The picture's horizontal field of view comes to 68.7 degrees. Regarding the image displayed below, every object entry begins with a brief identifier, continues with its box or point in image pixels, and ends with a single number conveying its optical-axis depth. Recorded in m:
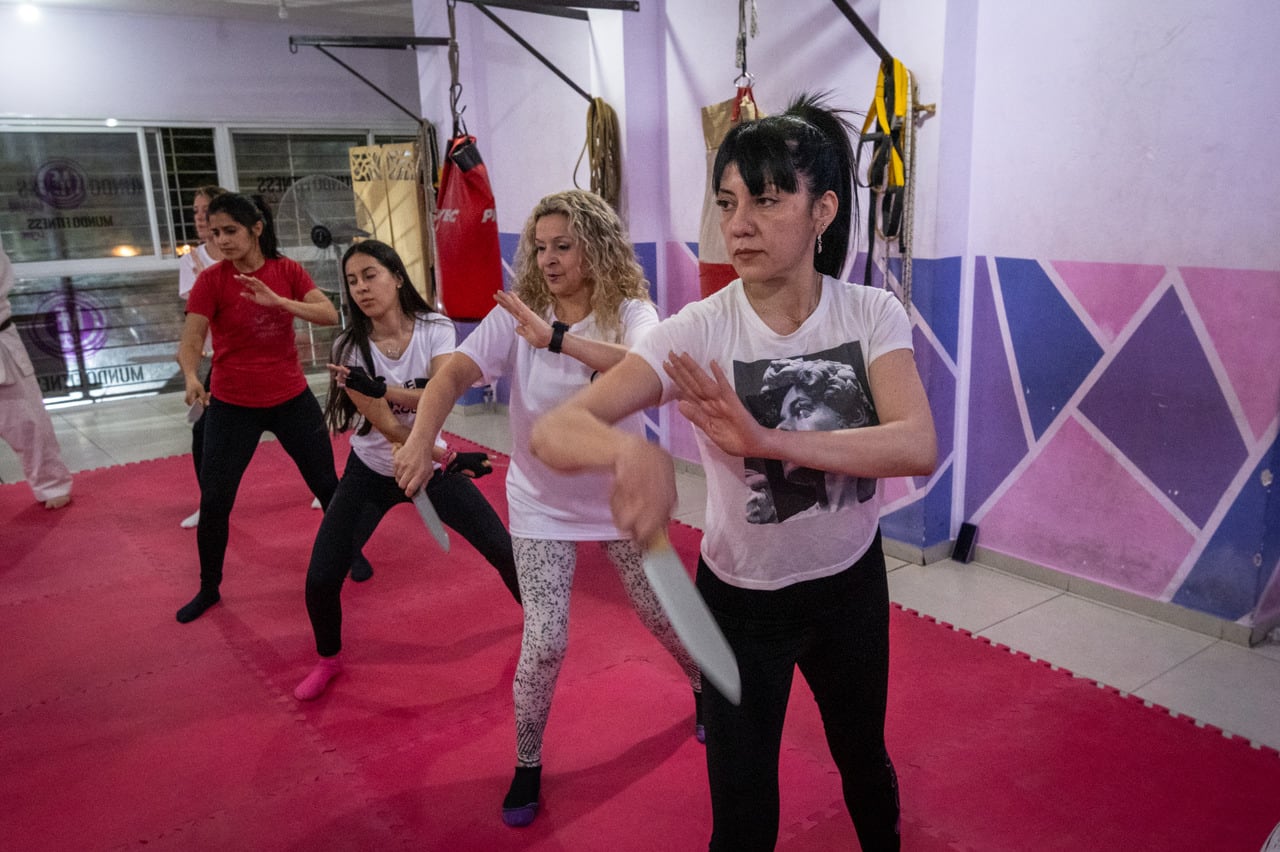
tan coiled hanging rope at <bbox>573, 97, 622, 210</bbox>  5.26
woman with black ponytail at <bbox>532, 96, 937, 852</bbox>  1.47
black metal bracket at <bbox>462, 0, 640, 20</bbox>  4.34
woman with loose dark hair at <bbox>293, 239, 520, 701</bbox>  2.81
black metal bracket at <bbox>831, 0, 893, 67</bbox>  3.39
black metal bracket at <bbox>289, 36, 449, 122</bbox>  5.57
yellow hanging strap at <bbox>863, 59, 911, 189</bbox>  3.51
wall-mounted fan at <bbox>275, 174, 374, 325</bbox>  5.78
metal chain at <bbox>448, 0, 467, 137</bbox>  4.10
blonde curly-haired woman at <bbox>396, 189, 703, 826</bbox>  2.23
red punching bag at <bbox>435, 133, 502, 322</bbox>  4.91
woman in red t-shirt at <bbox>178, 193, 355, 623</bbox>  3.51
